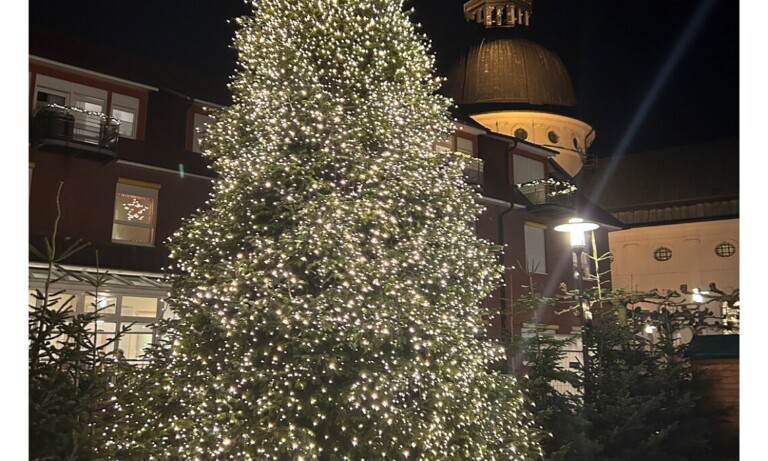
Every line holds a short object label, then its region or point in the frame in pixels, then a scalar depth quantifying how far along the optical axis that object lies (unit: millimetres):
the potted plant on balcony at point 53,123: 15992
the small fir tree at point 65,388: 5816
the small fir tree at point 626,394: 10883
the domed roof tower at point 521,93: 45938
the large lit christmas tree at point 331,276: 7285
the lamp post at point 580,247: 10555
